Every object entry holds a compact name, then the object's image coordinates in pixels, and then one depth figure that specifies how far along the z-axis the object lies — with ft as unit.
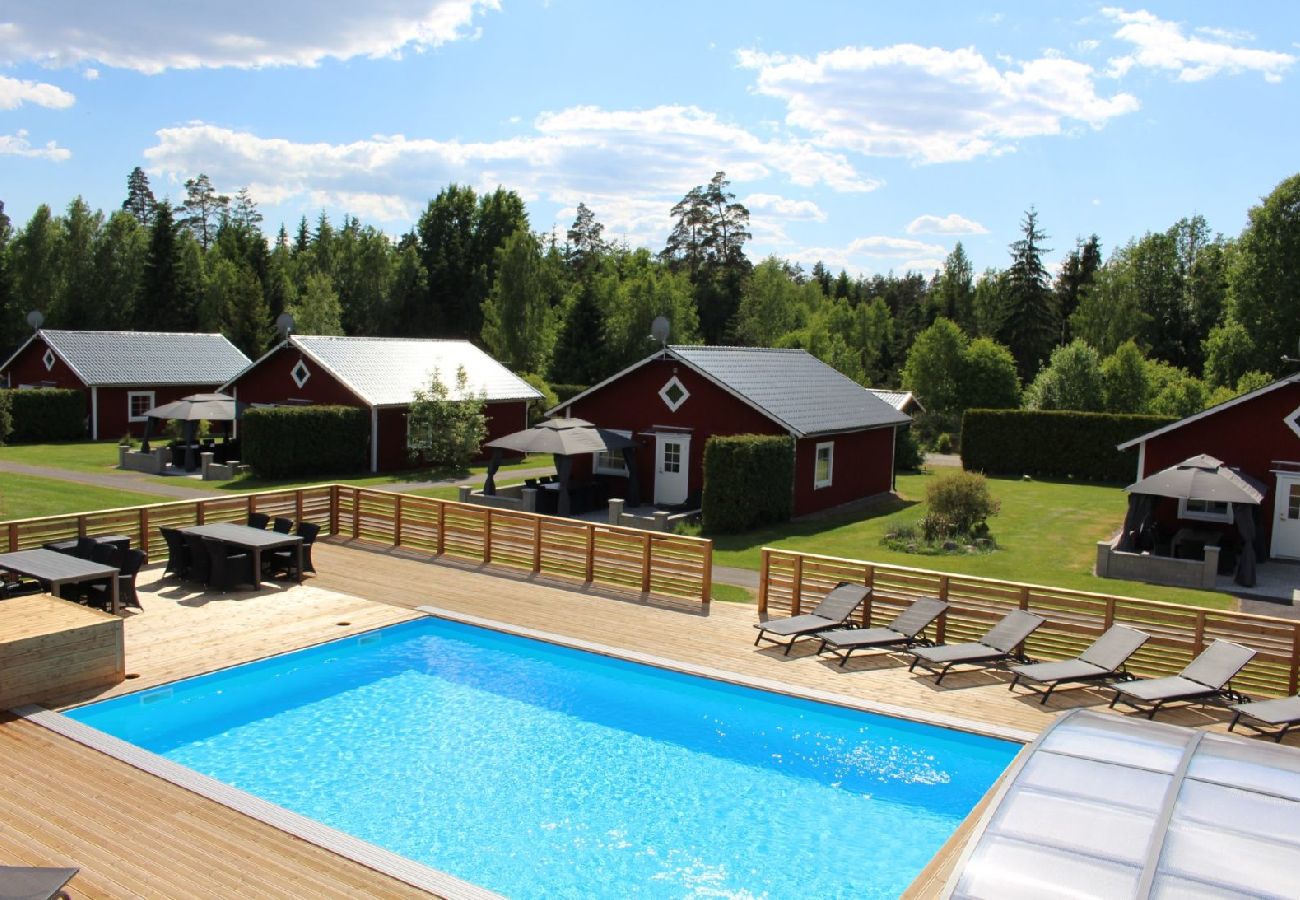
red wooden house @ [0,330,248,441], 130.52
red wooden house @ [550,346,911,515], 80.18
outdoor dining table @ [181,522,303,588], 48.42
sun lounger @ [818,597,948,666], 40.52
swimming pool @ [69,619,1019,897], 27.09
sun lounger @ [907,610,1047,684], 38.92
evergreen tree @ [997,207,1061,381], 209.26
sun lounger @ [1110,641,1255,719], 34.27
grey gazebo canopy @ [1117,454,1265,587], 61.62
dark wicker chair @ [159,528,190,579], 49.60
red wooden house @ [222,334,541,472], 103.60
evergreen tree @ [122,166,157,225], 392.88
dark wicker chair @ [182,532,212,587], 49.06
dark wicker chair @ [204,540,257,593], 48.42
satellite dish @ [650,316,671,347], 89.02
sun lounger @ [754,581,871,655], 42.19
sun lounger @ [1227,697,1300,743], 32.01
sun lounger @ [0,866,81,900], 18.10
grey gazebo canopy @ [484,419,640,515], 76.82
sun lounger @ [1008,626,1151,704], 36.40
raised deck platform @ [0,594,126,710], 32.81
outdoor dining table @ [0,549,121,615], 39.61
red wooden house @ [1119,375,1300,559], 68.85
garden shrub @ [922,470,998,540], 72.95
